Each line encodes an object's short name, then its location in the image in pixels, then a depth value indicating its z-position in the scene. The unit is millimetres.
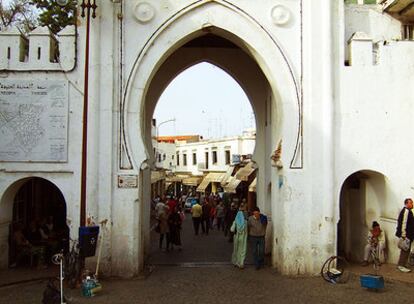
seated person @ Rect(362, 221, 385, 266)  10922
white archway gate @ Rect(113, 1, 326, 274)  10461
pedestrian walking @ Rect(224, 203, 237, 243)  16328
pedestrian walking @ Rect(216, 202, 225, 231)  18922
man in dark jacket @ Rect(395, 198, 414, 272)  10125
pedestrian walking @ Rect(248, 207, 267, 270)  11192
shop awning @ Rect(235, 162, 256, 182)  24791
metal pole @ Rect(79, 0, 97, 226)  10141
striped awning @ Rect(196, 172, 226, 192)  40981
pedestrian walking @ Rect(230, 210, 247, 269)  11305
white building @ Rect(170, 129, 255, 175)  39281
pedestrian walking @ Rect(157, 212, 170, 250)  13889
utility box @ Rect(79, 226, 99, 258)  9133
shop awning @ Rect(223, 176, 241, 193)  28567
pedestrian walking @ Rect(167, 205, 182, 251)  13945
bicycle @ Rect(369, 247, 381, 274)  10316
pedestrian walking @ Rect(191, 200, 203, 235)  17953
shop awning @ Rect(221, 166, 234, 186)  34091
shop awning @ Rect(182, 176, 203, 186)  44438
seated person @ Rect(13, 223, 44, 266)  10859
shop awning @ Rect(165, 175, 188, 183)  47697
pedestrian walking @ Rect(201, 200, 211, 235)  18517
